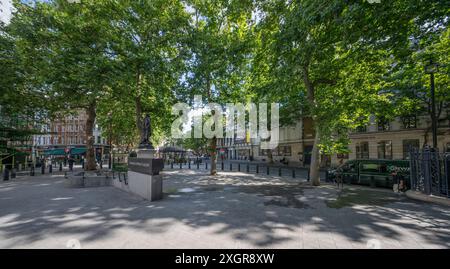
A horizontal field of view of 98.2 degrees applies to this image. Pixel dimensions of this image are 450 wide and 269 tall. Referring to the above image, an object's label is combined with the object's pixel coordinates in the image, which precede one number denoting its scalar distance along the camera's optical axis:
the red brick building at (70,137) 53.06
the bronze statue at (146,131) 10.77
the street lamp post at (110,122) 24.16
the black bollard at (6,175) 15.43
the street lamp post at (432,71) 9.34
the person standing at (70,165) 23.74
